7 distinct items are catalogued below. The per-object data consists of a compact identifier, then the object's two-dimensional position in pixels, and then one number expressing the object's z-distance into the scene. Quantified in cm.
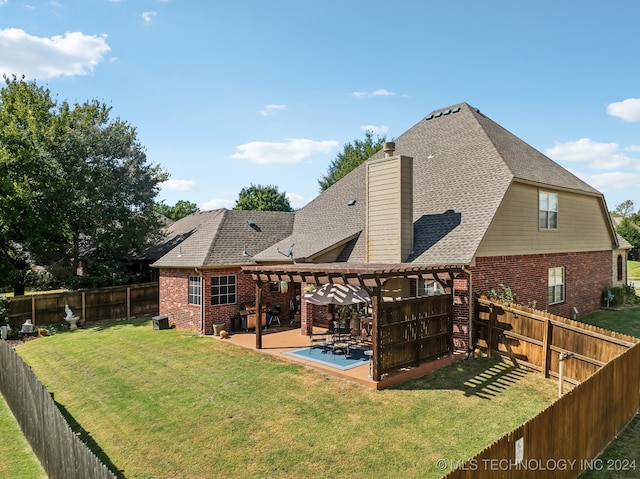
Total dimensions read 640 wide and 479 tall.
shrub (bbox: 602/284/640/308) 2056
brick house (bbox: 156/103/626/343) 1347
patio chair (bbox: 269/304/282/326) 1801
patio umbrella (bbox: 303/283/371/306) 1215
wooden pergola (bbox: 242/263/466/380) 1005
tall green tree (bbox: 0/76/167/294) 2066
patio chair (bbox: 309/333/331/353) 1357
